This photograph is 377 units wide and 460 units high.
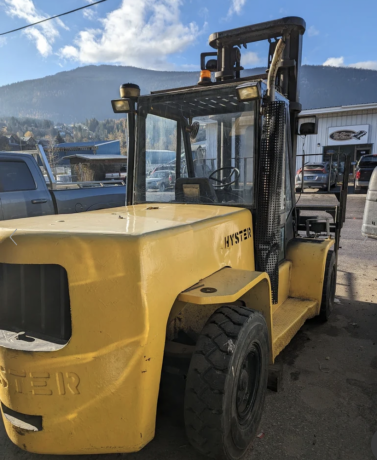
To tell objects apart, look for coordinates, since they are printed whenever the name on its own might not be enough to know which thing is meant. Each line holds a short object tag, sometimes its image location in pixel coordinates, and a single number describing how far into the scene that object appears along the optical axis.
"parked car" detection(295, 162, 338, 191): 16.65
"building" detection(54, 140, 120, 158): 48.33
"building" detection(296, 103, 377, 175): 24.94
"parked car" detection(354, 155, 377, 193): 18.05
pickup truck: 6.42
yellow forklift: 1.88
